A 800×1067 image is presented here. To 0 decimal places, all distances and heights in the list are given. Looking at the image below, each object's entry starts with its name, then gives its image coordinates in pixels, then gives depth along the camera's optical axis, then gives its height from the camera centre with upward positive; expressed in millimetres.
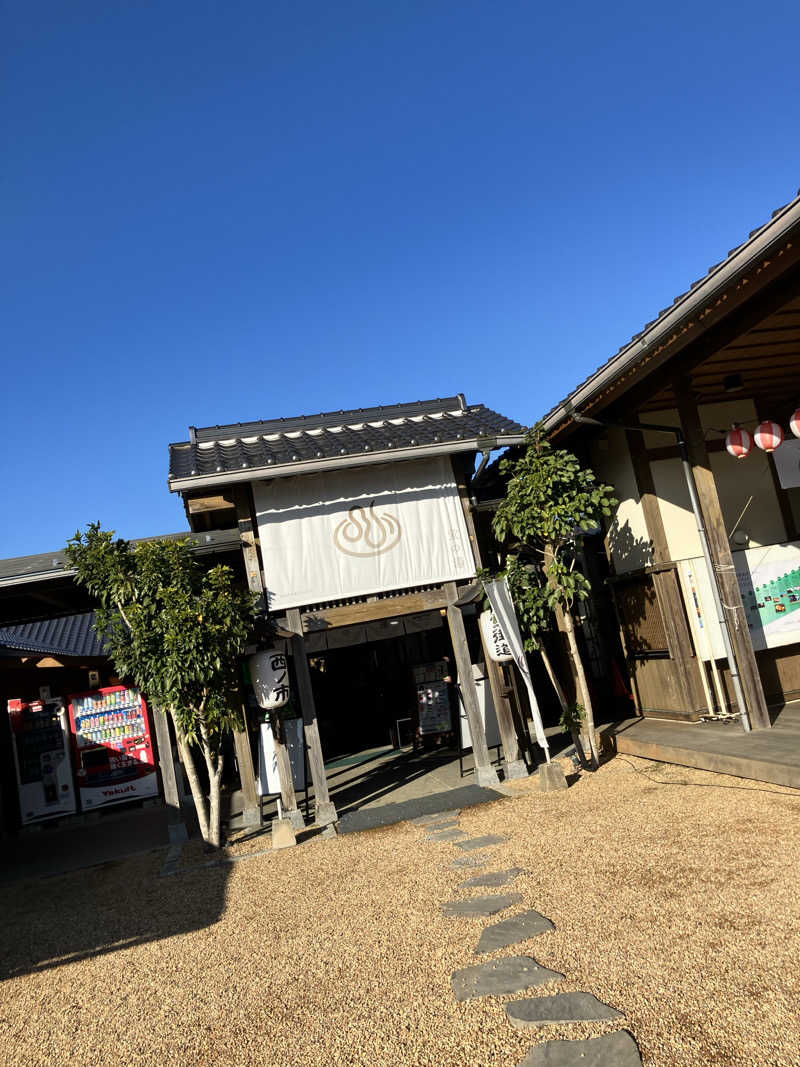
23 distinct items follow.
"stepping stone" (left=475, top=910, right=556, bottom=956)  3721 -1603
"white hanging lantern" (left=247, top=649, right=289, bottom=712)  7746 -25
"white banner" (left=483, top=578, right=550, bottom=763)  7699 +80
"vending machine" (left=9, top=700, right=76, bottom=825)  10836 -699
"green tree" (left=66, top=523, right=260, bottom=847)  7129 +645
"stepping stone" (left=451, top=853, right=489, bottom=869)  5346 -1672
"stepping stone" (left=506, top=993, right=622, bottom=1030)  2826 -1565
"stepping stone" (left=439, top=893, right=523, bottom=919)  4285 -1636
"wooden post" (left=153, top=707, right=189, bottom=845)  8141 -971
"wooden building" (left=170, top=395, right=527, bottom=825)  8133 +1555
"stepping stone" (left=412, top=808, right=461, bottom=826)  7113 -1712
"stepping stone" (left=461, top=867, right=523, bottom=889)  4777 -1647
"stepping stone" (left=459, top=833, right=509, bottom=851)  5820 -1679
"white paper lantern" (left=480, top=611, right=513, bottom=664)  7875 -39
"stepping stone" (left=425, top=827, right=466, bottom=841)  6289 -1696
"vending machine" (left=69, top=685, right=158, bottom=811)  10992 -666
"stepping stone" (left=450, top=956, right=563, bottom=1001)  3195 -1580
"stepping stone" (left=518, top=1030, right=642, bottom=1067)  2508 -1559
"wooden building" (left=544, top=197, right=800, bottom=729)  6980 +1071
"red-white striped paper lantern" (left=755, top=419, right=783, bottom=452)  7184 +1515
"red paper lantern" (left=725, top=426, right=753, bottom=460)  7359 +1536
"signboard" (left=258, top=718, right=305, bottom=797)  8484 -1015
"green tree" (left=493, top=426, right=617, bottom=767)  7645 +1153
